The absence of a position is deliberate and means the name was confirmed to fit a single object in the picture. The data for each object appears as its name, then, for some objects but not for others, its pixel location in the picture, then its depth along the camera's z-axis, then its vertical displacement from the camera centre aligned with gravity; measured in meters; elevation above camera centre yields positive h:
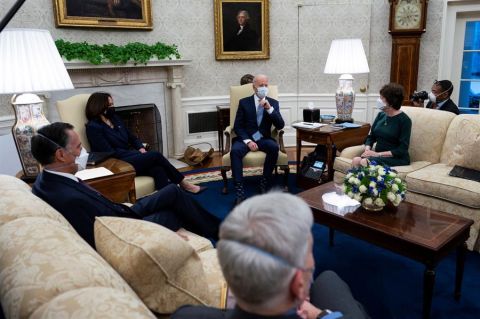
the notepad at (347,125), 4.40 -0.56
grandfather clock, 5.67 +0.47
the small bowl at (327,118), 4.82 -0.53
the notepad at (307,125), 4.44 -0.56
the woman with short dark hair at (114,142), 3.74 -0.61
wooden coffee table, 2.19 -0.91
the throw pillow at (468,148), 3.33 -0.63
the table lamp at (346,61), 4.53 +0.13
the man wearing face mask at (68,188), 2.00 -0.55
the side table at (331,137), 4.20 -0.67
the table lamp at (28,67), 2.59 +0.07
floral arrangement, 2.54 -0.70
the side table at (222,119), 5.95 -0.64
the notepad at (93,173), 2.91 -0.69
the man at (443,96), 4.23 -0.26
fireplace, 4.99 -0.15
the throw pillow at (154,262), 1.33 -0.61
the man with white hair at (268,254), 0.92 -0.40
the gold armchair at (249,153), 4.24 -0.79
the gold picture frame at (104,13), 4.84 +0.78
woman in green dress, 3.60 -0.54
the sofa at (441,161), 3.07 -0.81
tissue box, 4.77 -0.48
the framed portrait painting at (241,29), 6.02 +0.67
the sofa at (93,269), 1.01 -0.55
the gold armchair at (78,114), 3.73 -0.34
